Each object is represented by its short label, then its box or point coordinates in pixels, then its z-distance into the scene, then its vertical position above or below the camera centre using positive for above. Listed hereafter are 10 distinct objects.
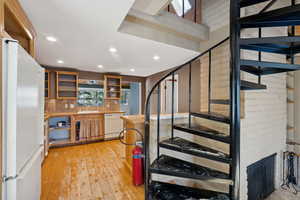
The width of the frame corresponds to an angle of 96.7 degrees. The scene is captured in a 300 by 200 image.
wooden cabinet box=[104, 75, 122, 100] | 5.03 +0.49
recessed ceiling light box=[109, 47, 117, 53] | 2.72 +1.05
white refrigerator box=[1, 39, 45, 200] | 0.95 -0.19
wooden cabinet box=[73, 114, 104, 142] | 4.25 -0.92
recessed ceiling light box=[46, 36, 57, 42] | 2.21 +1.03
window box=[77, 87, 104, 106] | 4.82 +0.12
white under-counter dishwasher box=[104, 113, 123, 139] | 4.58 -0.91
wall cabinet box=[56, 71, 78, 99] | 4.34 +0.49
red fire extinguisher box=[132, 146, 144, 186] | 2.30 -1.20
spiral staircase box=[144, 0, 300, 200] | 1.26 -0.37
